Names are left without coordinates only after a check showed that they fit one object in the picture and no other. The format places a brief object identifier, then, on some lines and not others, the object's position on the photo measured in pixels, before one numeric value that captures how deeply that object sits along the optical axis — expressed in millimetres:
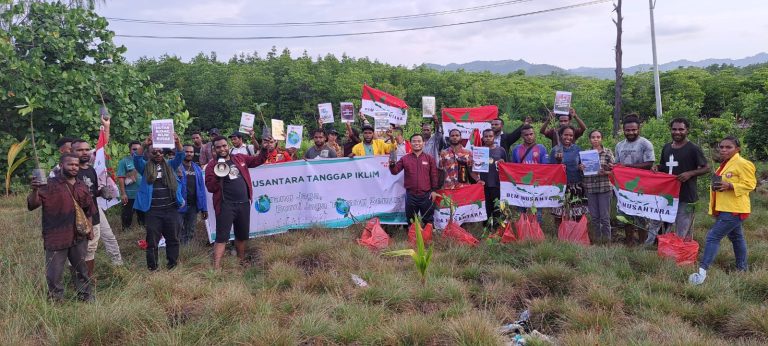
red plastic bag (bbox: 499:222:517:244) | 7242
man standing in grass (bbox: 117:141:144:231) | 7737
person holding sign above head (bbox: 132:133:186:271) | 6359
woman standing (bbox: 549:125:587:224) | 7473
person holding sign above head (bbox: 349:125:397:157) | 8938
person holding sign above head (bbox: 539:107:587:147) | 7738
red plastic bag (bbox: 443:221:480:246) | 7352
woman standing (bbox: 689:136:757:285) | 5496
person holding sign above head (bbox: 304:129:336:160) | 8664
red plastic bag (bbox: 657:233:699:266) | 6191
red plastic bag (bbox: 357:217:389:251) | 7418
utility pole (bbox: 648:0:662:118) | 20931
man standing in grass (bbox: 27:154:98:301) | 5070
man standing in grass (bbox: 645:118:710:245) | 6355
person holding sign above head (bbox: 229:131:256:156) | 8336
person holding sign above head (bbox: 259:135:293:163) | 9000
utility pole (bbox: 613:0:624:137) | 15116
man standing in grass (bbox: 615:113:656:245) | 6955
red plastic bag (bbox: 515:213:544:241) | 7197
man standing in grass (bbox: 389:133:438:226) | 7691
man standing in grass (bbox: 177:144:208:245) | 7332
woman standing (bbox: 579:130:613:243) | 7180
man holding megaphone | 6594
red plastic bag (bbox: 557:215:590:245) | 7105
